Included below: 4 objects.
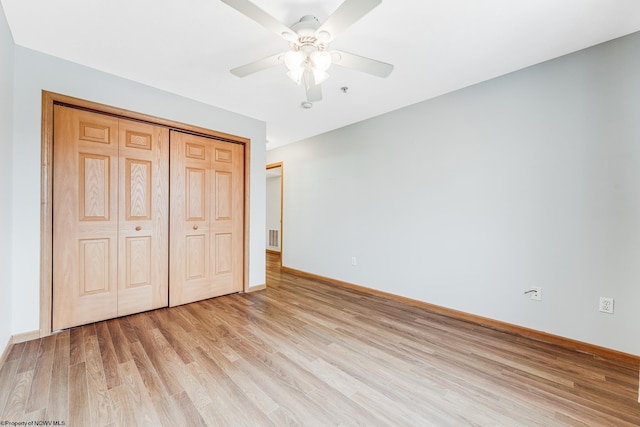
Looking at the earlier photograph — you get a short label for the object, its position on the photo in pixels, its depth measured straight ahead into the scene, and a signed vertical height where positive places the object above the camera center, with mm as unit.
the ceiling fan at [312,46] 1381 +1071
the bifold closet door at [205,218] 2959 -56
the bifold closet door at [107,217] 2293 -34
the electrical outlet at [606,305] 1998 -689
